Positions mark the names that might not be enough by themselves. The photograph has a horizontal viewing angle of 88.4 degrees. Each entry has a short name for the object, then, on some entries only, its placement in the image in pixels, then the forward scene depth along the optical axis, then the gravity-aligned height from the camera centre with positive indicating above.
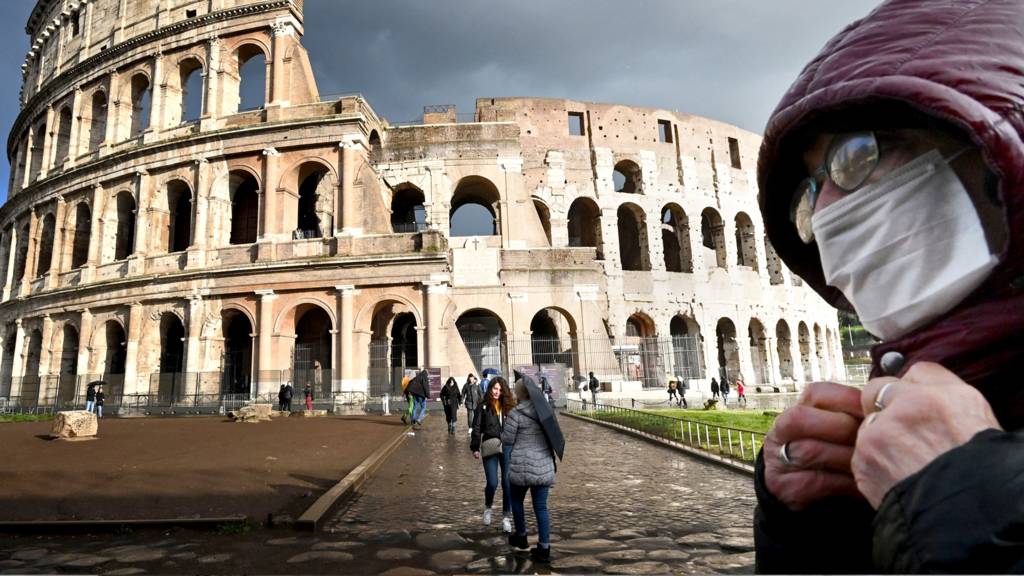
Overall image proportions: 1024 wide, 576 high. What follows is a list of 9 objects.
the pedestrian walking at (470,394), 12.82 -0.49
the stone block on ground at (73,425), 10.20 -0.66
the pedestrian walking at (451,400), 12.59 -0.61
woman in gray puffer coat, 4.08 -0.77
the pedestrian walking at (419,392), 12.87 -0.40
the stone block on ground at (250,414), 14.55 -0.84
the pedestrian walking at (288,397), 16.75 -0.49
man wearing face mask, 0.58 +0.09
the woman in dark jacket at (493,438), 4.92 -0.64
